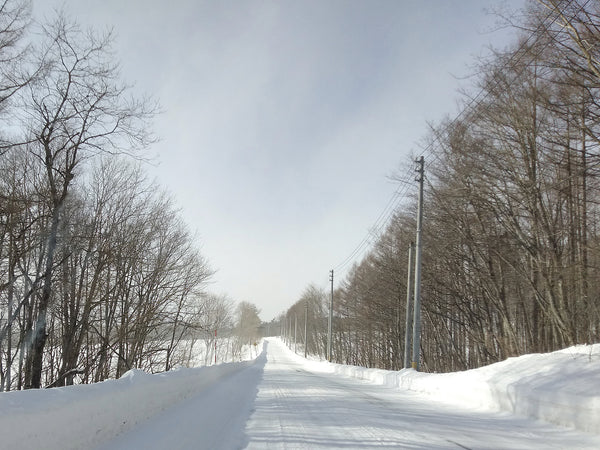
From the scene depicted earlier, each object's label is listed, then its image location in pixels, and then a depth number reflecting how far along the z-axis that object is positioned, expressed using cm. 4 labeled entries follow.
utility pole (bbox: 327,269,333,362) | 3782
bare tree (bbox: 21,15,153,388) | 1039
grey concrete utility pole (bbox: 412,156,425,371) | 1662
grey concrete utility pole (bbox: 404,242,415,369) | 1923
